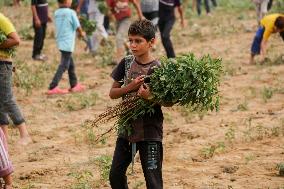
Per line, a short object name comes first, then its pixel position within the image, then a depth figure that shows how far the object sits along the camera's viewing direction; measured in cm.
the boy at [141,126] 991
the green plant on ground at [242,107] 1874
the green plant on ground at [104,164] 1282
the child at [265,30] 2323
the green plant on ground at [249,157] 1414
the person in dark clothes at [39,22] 2555
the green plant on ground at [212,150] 1469
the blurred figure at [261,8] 2920
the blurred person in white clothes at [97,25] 2708
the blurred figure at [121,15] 2375
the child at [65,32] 2092
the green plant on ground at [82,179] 1248
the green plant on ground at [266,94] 1979
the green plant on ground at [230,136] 1576
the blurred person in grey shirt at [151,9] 2455
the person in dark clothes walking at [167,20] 2370
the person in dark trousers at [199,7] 3920
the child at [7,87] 1441
